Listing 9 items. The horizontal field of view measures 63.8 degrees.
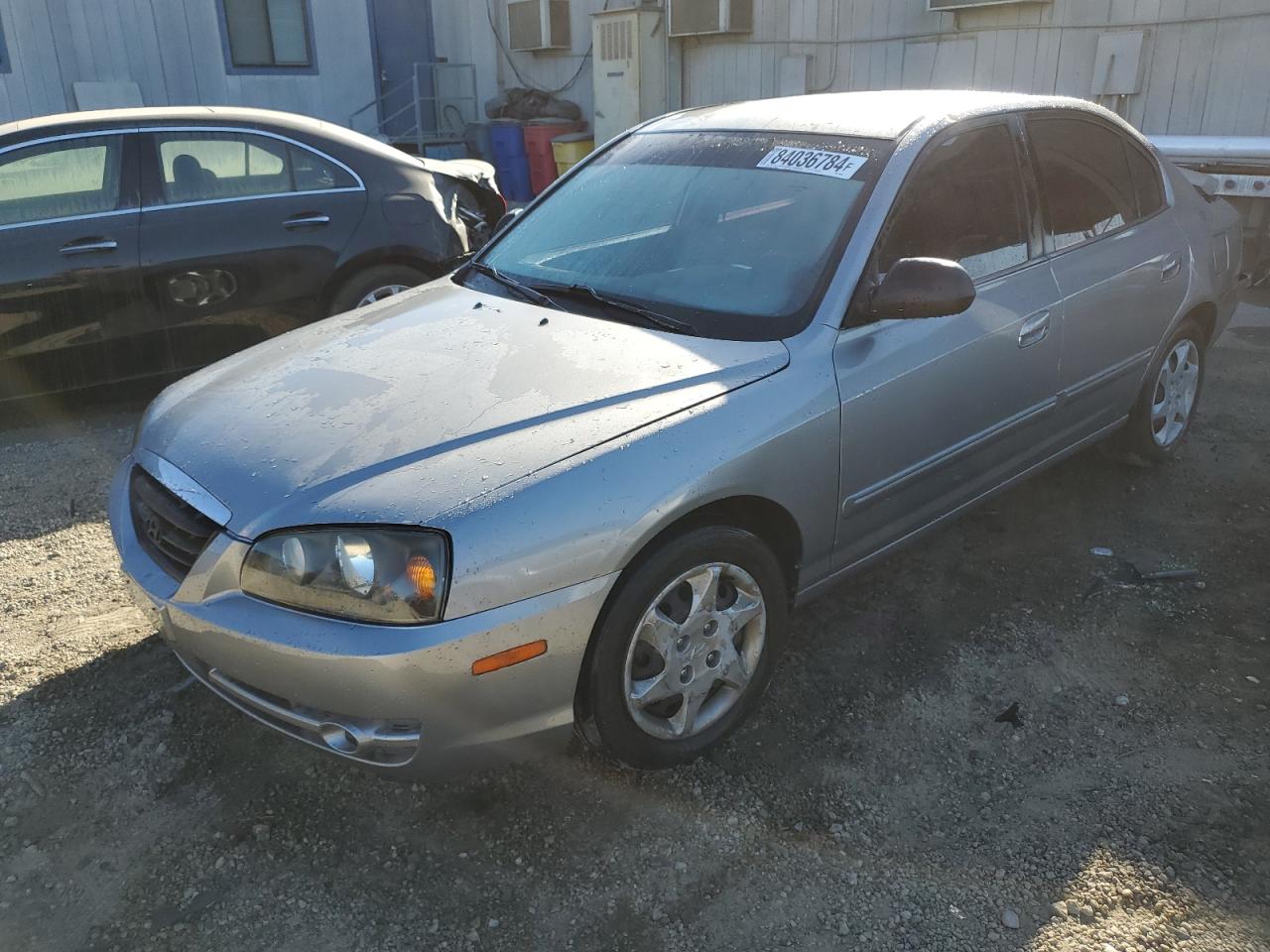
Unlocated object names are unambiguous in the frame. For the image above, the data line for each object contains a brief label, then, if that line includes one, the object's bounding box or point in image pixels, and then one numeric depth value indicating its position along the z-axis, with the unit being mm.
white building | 7977
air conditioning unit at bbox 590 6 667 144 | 11453
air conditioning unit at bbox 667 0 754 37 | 10758
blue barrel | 13109
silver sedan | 2203
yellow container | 12422
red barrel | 12812
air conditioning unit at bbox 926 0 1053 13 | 8719
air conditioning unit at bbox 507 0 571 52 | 12938
